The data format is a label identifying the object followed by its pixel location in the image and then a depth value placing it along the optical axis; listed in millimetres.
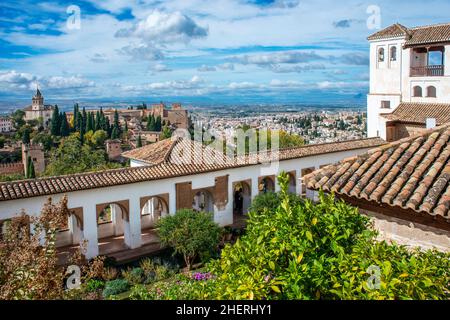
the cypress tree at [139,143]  56744
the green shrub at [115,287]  10882
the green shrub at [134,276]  11865
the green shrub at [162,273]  12070
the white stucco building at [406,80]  25062
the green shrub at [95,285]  10836
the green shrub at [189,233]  12664
